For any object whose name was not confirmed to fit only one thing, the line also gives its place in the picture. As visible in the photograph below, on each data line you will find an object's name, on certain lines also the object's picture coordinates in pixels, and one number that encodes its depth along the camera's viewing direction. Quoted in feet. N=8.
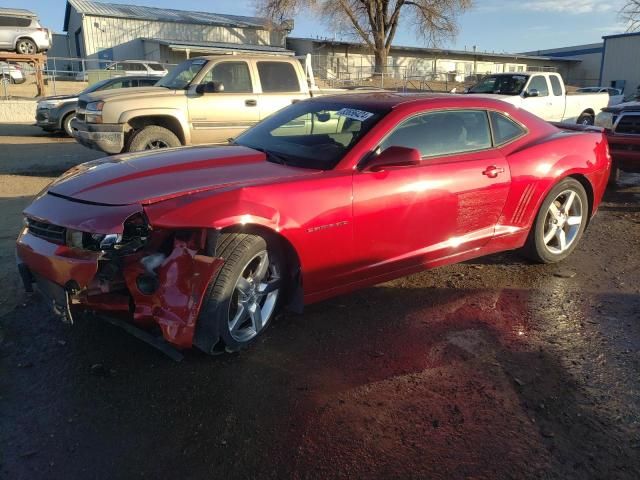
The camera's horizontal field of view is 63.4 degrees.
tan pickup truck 26.07
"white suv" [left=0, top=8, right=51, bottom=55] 77.15
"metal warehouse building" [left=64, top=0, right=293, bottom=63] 123.95
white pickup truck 37.78
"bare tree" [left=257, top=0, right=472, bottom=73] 121.60
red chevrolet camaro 9.32
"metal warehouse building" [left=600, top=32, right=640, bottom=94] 145.38
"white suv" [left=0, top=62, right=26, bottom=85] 70.19
